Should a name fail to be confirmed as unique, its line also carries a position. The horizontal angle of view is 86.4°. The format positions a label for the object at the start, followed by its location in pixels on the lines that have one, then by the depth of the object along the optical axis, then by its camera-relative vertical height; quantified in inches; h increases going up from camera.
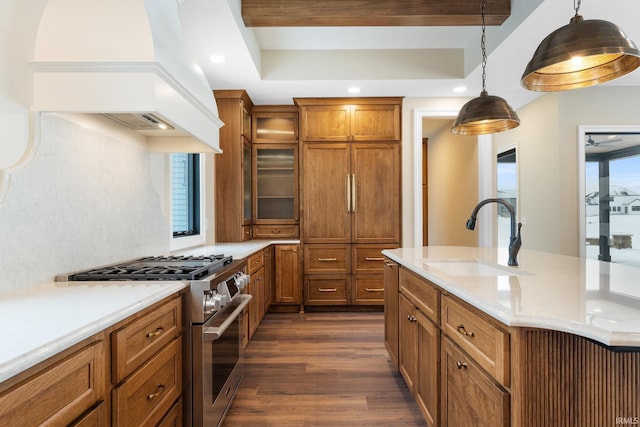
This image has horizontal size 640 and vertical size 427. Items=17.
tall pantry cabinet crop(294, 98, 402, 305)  160.6 +16.0
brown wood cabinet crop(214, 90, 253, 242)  150.7 +21.1
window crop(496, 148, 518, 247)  189.8 +16.8
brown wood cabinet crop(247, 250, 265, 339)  120.0 -28.7
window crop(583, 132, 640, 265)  155.3 +7.6
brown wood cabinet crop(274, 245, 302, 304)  158.7 -27.9
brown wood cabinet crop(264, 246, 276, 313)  146.8 -26.0
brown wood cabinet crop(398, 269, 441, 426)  62.4 -26.7
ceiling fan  153.6 +33.0
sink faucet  71.8 -5.6
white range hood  52.5 +24.3
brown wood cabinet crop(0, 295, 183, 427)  29.8 -18.2
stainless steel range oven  61.1 -20.9
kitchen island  36.2 -16.1
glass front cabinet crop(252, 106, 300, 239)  170.9 +22.3
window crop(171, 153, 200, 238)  124.8 +8.7
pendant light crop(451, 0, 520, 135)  82.0 +25.4
